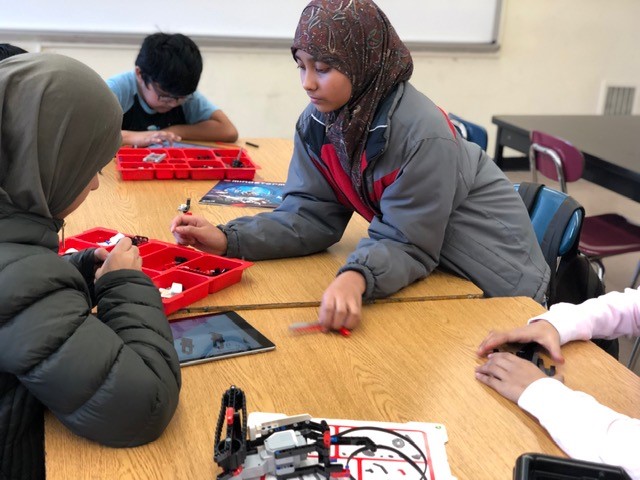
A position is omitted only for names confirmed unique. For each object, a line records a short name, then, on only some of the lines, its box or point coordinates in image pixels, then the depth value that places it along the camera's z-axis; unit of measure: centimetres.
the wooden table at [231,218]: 143
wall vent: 533
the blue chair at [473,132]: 289
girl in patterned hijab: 146
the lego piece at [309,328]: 128
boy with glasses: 251
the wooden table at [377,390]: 92
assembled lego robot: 85
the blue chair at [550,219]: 181
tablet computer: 117
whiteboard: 382
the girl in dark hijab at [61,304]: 89
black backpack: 181
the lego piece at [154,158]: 229
